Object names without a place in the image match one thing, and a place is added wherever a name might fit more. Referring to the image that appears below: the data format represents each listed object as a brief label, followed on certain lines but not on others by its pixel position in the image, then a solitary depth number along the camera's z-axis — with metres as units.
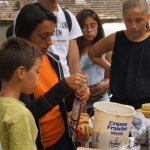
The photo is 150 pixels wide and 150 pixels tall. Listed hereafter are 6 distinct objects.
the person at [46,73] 2.63
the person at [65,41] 3.40
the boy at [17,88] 2.02
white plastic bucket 2.38
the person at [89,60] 4.23
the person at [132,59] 3.09
